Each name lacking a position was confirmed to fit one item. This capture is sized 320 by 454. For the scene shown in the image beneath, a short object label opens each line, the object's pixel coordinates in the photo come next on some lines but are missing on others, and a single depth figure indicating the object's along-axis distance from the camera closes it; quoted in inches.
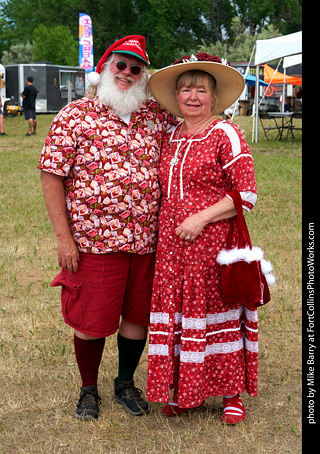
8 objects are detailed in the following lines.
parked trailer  1204.5
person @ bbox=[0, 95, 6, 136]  731.3
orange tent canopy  1034.0
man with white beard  118.6
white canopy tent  552.5
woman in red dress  118.0
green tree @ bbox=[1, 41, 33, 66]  2196.1
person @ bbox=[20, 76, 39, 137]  715.8
